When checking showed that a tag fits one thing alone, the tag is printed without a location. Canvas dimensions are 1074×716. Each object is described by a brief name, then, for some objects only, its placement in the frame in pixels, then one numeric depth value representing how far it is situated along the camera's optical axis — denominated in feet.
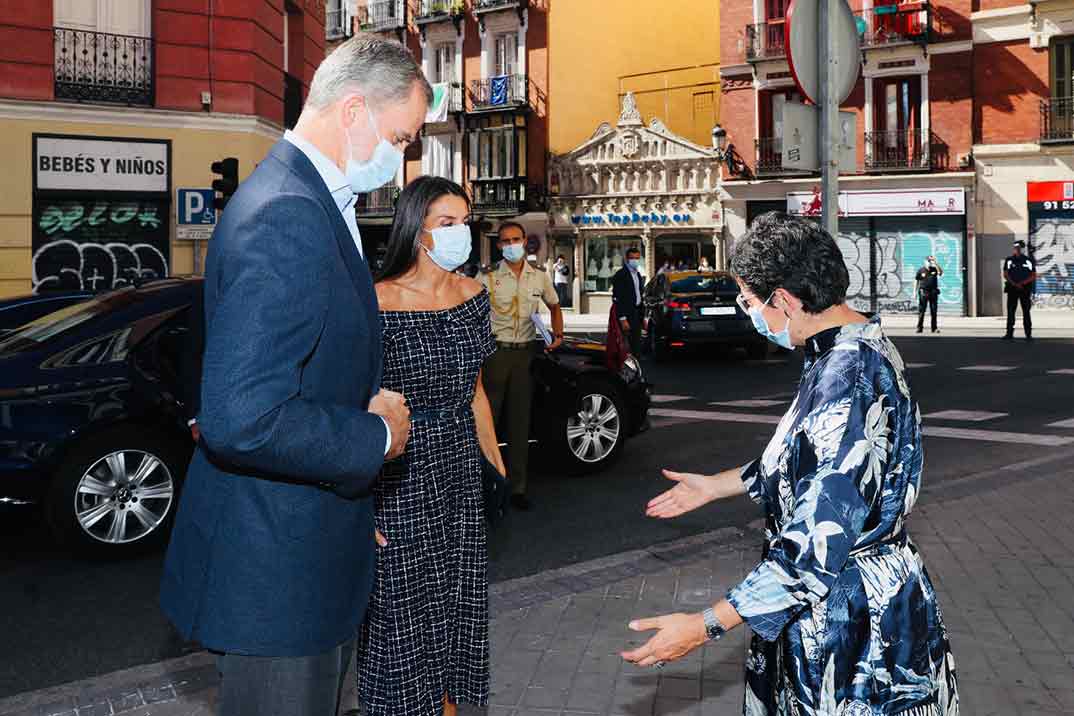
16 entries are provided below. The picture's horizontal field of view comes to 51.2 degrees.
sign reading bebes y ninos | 54.19
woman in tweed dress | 10.77
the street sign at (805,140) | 18.49
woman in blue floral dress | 7.32
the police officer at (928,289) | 84.38
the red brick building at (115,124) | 53.42
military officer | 25.03
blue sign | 51.70
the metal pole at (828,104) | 18.52
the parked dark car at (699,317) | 63.31
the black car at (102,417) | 20.33
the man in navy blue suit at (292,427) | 6.40
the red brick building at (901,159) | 106.01
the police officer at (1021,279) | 70.59
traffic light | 47.65
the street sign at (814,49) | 18.37
